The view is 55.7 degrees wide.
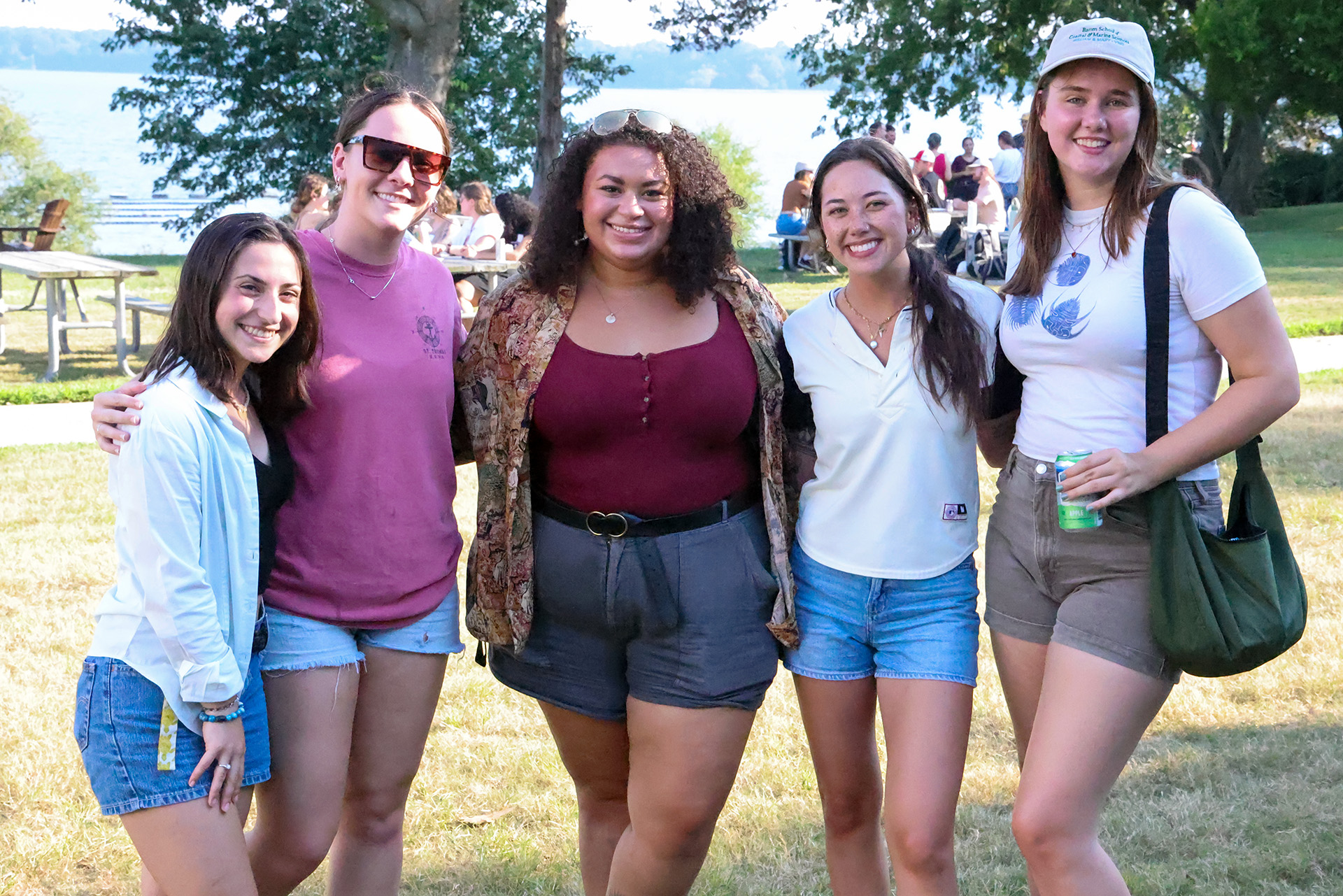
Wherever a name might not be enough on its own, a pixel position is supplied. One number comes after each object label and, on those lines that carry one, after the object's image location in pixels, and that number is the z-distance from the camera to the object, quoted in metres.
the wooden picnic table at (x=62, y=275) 11.70
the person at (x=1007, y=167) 19.94
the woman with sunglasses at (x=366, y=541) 2.89
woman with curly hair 3.07
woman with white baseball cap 2.67
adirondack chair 17.08
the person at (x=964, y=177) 21.91
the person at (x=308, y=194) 9.25
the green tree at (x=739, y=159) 35.19
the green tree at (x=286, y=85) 25.88
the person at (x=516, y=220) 13.78
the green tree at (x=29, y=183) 32.31
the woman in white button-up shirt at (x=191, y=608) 2.51
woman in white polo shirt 2.94
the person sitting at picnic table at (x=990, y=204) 17.70
